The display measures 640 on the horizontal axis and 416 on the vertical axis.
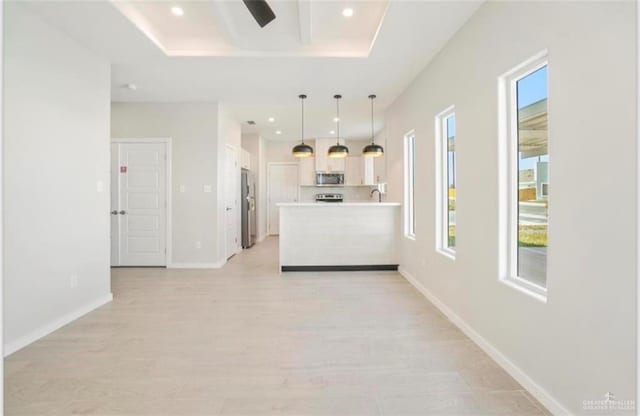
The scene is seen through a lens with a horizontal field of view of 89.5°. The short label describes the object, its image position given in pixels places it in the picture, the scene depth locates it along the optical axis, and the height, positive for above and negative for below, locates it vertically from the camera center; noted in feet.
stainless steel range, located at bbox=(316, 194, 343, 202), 29.09 +0.60
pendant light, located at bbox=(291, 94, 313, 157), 17.85 +2.98
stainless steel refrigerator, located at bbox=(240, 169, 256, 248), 23.21 -0.39
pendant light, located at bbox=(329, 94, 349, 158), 18.24 +3.04
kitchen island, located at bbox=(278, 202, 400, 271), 16.34 -1.70
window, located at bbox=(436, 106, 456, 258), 11.05 +0.73
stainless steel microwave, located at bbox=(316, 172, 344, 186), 28.63 +2.28
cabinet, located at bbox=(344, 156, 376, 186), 28.66 +3.11
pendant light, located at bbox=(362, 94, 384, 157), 17.62 +2.99
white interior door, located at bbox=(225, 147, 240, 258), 19.29 +0.23
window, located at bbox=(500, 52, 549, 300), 6.57 +0.67
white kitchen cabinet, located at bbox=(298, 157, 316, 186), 28.63 +2.98
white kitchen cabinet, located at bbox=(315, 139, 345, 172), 28.04 +3.98
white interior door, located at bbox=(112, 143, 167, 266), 17.13 +0.03
